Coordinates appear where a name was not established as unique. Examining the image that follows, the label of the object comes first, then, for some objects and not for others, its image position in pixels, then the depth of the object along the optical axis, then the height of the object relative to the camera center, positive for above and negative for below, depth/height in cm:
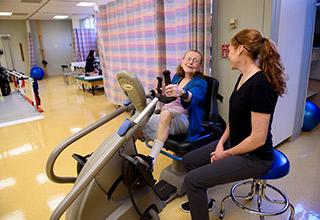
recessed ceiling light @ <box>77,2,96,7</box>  686 +136
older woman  184 -51
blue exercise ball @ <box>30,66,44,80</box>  944 -75
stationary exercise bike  118 -70
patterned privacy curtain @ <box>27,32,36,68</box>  977 +6
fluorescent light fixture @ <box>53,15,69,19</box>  914 +136
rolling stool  142 -98
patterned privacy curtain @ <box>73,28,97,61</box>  938 +37
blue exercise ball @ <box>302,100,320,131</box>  312 -95
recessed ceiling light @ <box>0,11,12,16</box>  778 +136
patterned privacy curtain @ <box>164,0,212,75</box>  236 +21
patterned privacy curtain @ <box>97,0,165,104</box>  306 +13
